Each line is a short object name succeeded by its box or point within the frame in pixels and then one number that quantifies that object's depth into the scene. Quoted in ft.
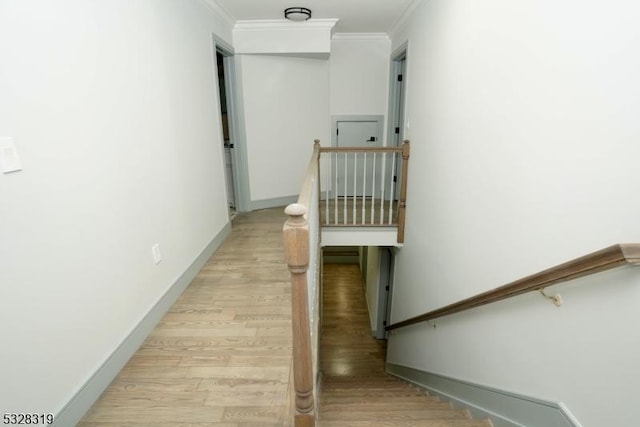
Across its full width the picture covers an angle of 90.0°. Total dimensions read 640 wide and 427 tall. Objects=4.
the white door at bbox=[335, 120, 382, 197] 16.15
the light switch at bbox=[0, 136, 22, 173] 3.85
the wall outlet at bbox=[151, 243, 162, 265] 7.08
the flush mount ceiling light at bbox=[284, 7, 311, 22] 11.10
